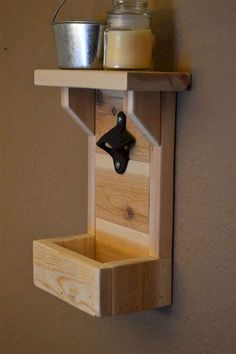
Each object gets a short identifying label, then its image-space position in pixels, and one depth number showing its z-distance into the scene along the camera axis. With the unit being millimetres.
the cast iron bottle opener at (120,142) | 1169
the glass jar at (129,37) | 1081
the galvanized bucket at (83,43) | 1133
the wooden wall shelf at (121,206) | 1085
